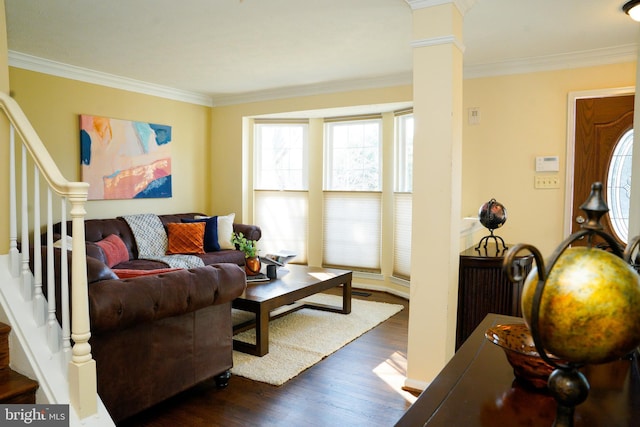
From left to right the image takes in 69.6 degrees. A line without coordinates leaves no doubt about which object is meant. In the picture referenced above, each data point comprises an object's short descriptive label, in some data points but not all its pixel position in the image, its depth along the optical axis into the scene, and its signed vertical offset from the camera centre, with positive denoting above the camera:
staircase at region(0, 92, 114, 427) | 1.86 -0.56
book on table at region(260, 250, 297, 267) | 4.61 -0.70
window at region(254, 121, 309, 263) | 6.36 +0.05
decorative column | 2.79 +0.07
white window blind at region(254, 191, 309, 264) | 6.36 -0.43
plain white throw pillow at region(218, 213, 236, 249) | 5.74 -0.53
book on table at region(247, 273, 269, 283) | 4.18 -0.82
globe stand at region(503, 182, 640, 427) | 0.74 -0.21
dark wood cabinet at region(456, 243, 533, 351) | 2.99 -0.66
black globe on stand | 3.29 -0.18
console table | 0.94 -0.47
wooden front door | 4.04 +0.49
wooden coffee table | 3.49 -0.86
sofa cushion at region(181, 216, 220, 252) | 5.57 -0.54
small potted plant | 4.34 -0.65
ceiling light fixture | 2.92 +1.18
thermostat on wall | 4.27 +0.25
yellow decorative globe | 0.71 -0.18
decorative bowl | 1.06 -0.41
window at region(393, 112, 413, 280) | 5.53 -0.08
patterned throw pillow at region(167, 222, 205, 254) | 5.37 -0.58
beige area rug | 3.26 -1.27
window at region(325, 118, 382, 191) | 5.90 +0.45
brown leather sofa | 2.18 -0.77
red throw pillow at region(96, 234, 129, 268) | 4.37 -0.59
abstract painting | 5.01 +0.36
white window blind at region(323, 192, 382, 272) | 5.94 -0.53
